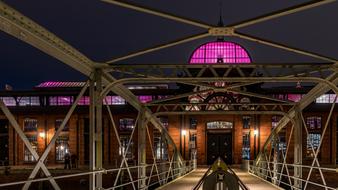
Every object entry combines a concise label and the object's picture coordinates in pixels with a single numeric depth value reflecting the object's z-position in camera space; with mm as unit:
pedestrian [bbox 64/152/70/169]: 46438
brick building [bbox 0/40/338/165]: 52000
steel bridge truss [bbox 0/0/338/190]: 9172
